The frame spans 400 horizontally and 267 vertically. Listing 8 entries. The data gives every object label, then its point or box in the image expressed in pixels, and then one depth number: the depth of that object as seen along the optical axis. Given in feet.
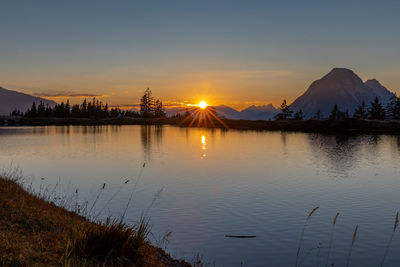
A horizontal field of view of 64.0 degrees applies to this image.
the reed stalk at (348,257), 39.62
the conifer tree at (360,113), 480.56
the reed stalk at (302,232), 46.98
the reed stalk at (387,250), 41.22
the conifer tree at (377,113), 425.61
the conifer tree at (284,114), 504.84
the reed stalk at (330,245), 39.51
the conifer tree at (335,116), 393.35
